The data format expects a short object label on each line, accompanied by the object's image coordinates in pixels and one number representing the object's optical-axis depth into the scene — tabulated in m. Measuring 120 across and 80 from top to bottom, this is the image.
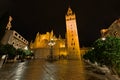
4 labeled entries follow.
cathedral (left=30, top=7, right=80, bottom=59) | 33.14
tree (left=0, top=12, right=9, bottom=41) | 23.00
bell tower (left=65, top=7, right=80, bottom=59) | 32.71
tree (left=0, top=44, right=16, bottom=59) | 12.65
